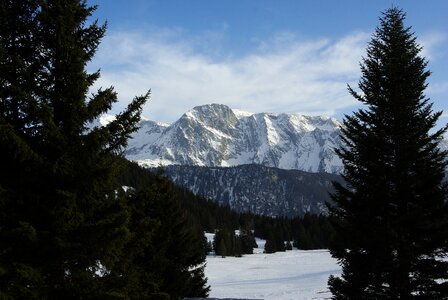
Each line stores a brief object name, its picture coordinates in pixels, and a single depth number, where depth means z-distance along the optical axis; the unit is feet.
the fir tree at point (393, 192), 50.57
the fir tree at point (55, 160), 29.58
